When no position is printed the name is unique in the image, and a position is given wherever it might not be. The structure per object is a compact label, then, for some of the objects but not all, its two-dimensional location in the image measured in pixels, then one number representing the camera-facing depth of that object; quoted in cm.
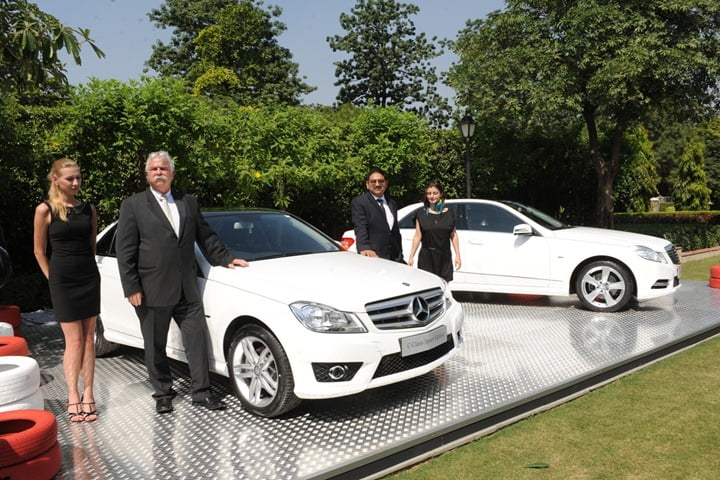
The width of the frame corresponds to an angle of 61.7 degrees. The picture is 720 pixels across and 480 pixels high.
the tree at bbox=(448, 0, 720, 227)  1479
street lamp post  1394
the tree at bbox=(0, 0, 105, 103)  523
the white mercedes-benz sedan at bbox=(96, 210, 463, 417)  394
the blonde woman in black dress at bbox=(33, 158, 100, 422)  406
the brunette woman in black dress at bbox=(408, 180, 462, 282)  684
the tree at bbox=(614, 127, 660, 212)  1956
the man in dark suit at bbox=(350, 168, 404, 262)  623
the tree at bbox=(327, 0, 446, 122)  4978
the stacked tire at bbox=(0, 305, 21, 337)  573
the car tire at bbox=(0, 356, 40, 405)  345
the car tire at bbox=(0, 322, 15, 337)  468
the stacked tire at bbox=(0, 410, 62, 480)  303
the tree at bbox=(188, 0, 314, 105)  3519
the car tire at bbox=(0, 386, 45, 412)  345
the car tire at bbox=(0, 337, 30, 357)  414
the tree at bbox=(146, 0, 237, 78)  4278
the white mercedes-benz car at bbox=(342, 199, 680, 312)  745
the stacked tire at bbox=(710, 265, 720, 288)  920
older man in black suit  419
